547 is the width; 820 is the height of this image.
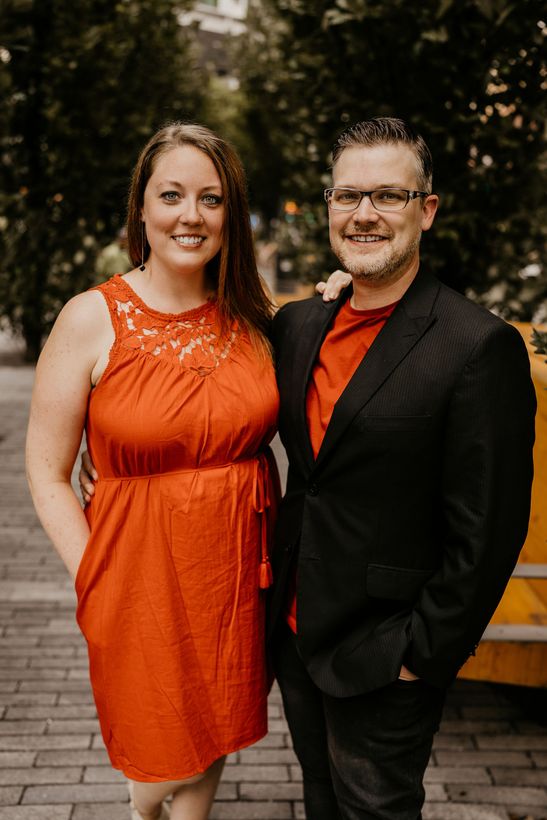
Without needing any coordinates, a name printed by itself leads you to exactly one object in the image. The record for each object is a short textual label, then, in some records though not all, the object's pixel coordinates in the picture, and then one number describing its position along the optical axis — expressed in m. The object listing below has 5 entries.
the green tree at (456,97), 4.51
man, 1.95
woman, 2.30
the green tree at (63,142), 9.59
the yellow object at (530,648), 3.28
